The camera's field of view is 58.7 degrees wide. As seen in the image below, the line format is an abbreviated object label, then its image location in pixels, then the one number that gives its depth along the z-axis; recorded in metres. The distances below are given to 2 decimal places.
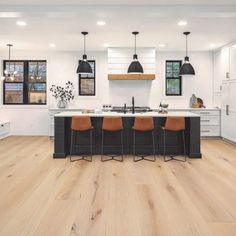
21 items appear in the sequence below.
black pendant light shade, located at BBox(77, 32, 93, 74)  4.74
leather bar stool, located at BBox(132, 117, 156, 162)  4.21
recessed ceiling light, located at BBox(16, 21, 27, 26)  4.18
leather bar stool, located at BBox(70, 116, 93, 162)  4.20
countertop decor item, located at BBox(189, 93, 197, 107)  6.67
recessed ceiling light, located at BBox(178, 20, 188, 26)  4.10
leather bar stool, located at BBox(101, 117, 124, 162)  4.22
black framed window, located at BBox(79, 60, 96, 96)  6.76
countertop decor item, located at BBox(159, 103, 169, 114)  4.75
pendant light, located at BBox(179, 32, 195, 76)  4.71
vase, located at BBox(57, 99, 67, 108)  6.65
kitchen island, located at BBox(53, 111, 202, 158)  4.40
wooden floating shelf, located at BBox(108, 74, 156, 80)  6.06
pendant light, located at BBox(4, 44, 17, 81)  6.61
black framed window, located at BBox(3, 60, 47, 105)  6.84
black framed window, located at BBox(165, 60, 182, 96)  6.79
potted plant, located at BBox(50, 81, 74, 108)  6.70
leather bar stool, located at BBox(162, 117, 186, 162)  4.20
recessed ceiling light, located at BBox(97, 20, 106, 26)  4.15
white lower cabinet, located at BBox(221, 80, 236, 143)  5.62
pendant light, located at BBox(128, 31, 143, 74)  4.85
